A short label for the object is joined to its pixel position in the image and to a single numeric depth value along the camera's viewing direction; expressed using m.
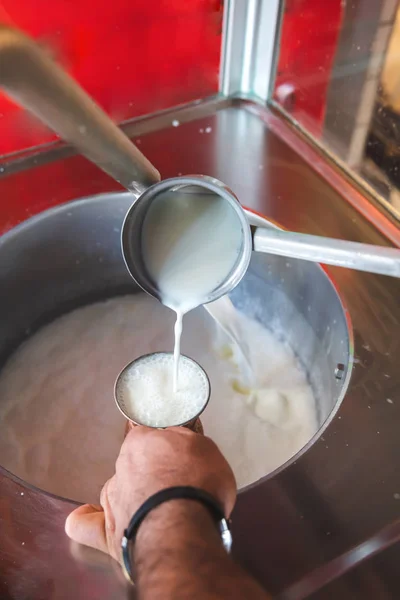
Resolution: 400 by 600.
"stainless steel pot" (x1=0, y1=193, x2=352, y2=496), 0.81
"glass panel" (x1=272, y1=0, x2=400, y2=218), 0.88
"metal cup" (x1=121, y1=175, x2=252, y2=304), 0.57
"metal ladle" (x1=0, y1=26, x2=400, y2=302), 0.43
